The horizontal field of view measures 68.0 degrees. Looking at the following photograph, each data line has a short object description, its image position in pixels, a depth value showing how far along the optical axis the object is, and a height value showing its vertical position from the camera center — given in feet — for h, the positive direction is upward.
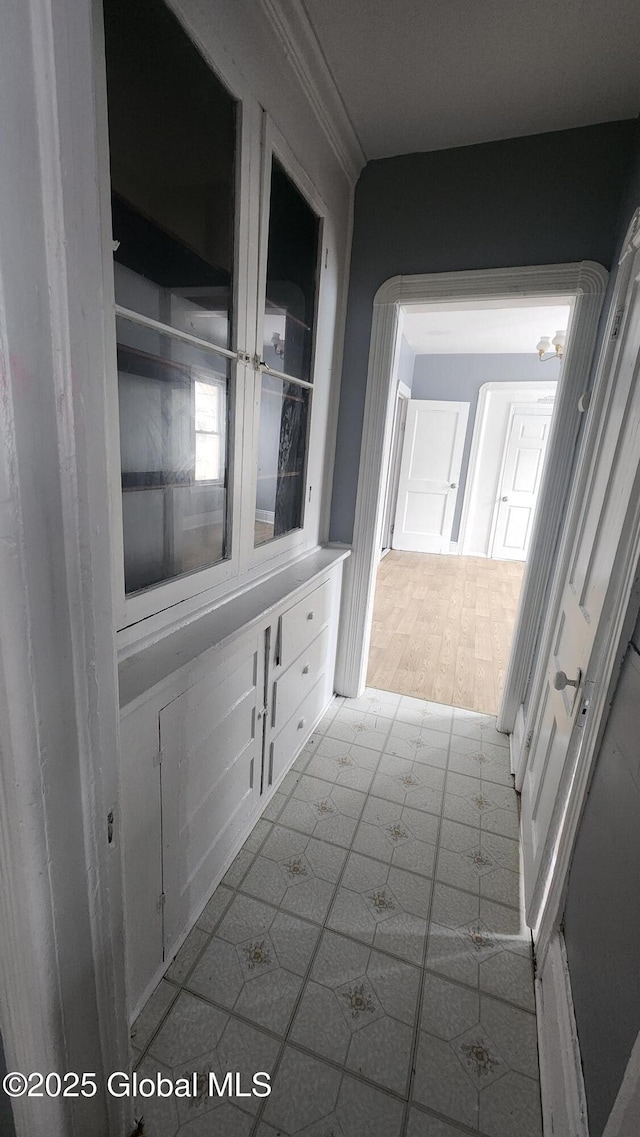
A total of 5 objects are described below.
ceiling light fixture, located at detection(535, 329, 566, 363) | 11.93 +3.13
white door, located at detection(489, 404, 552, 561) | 18.99 -0.66
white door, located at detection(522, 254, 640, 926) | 4.02 -1.21
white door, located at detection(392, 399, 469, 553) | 19.85 -0.77
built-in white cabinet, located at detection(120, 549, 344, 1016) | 3.55 -2.82
